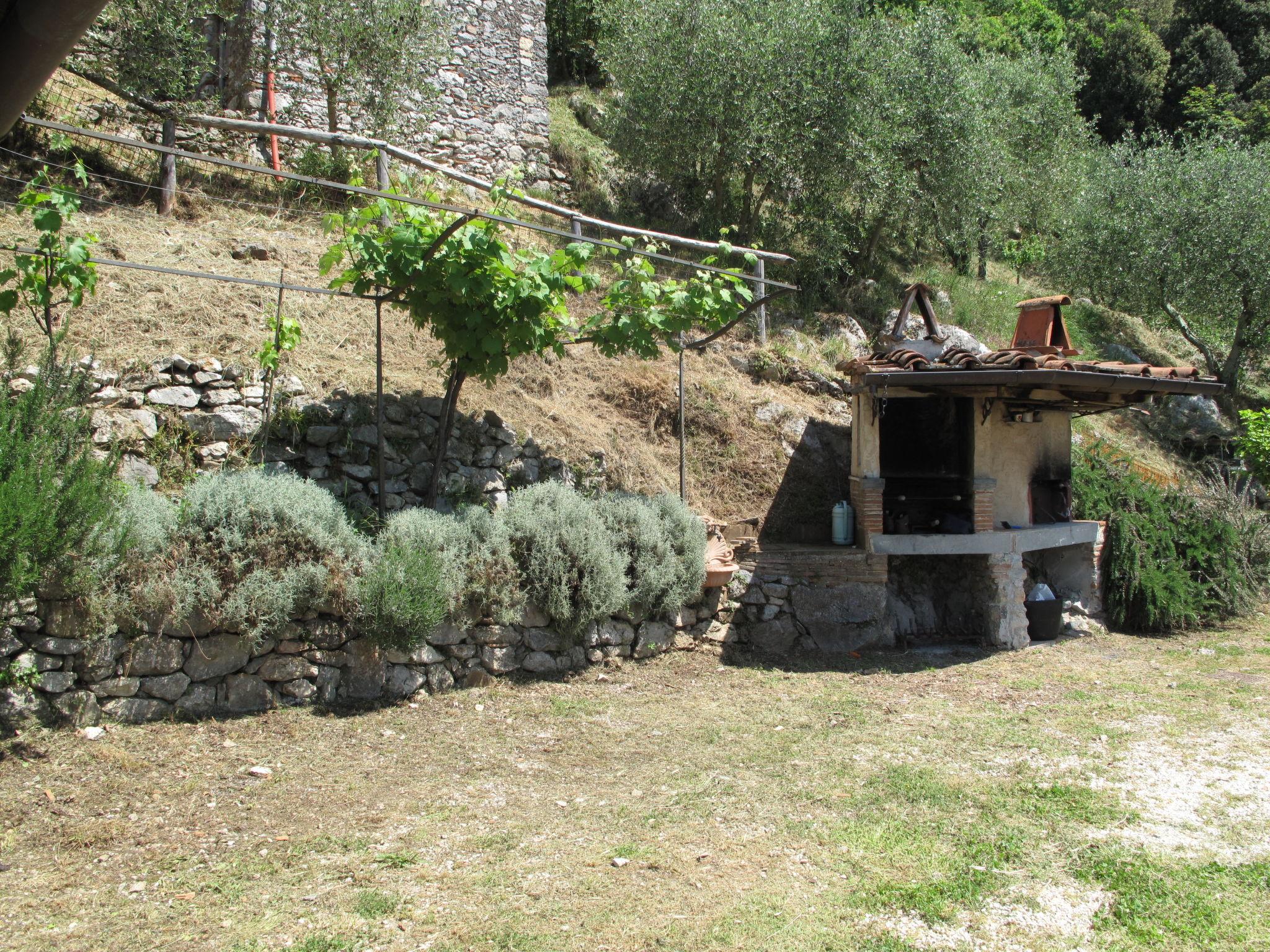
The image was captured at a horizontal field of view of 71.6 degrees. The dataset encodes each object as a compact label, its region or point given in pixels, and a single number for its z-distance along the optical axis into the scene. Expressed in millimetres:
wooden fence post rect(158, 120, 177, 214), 9844
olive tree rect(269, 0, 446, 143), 12414
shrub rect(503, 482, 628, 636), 7145
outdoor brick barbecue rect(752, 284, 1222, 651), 8750
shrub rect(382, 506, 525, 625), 6699
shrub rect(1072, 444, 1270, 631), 9969
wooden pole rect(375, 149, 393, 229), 9367
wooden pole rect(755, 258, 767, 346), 11742
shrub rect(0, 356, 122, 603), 4840
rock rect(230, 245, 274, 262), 9344
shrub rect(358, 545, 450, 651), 6211
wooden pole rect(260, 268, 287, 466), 7445
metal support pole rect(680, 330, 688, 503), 9281
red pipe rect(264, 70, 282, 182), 12719
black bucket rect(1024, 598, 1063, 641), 9344
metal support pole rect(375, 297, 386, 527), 7352
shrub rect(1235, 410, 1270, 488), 12766
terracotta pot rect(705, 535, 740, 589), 8281
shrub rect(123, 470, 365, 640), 5617
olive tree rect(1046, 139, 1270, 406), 16031
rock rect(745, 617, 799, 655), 8617
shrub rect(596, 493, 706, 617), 7762
